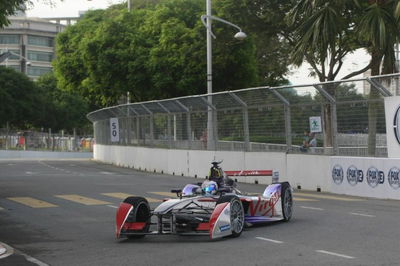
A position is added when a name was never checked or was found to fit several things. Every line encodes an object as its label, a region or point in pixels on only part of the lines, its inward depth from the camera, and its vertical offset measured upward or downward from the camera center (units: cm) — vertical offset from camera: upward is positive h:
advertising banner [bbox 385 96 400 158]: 1844 +40
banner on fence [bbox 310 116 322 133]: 2058 +52
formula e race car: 1095 -108
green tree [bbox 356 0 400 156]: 2244 +356
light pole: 2631 +247
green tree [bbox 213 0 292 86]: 3659 +644
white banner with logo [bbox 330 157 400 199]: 1814 -93
